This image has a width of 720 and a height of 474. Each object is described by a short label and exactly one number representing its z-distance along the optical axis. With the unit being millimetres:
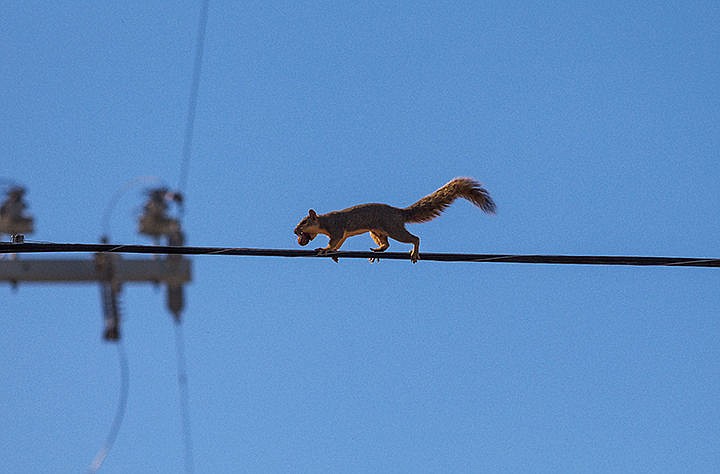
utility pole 34125
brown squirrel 12297
